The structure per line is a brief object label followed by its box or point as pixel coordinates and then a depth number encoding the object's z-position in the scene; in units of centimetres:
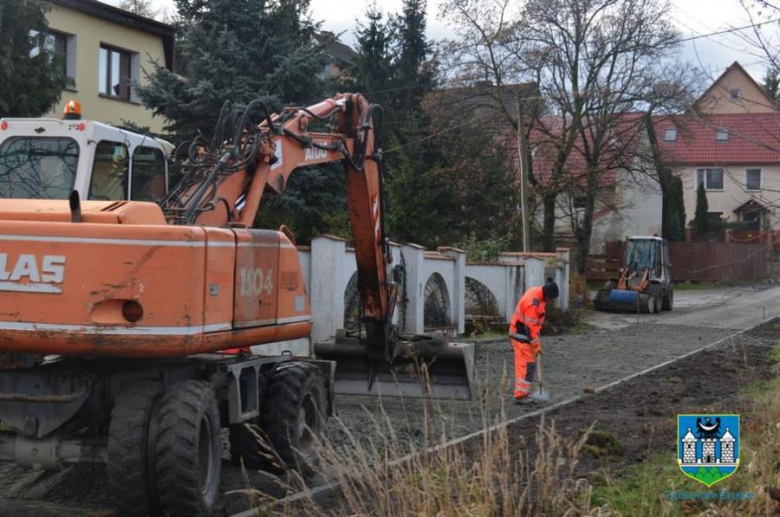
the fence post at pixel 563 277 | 2738
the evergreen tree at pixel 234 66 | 2166
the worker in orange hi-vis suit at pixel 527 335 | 1294
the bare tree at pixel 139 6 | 4797
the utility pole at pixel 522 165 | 3046
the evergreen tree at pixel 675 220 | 5300
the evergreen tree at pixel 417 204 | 3162
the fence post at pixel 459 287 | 2203
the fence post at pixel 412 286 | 1944
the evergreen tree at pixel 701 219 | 5388
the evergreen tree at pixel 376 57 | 3912
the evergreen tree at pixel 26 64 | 1653
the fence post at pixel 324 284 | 1608
